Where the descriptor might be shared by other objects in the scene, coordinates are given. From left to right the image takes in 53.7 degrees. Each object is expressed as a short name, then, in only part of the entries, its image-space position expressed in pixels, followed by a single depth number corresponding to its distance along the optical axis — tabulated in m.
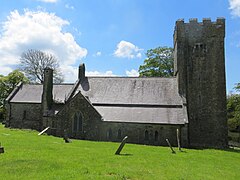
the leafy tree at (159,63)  53.44
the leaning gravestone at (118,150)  17.38
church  28.53
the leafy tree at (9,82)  62.94
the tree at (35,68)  60.22
